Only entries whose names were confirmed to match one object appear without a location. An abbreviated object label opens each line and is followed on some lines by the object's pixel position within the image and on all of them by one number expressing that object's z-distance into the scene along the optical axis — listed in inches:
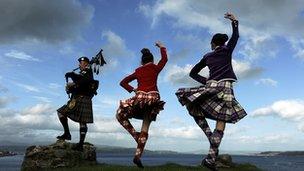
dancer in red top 293.7
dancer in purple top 252.2
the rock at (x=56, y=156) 424.2
